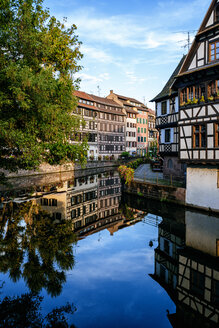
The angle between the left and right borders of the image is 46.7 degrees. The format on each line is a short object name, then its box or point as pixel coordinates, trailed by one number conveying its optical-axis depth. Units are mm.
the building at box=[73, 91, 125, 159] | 54062
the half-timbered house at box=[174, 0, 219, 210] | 16250
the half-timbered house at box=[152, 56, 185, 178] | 25475
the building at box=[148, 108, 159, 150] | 77188
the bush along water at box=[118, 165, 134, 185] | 23719
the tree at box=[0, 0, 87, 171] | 11422
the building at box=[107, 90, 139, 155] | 66438
